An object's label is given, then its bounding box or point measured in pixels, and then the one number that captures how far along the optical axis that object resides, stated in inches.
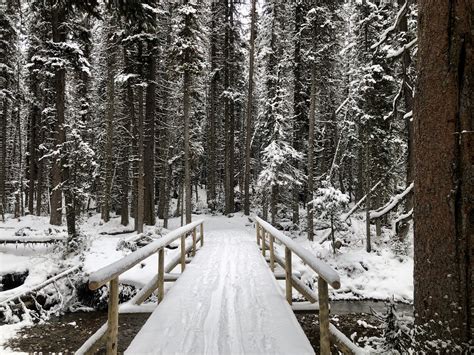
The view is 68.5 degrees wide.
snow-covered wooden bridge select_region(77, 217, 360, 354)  134.2
